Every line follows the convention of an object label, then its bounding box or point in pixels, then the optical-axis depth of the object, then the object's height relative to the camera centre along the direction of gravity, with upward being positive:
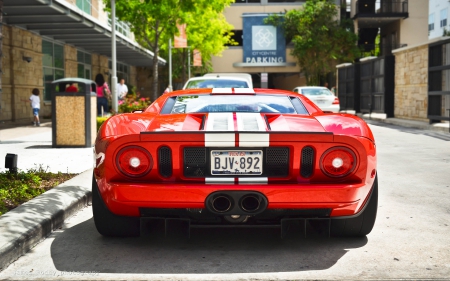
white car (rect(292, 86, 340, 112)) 23.94 +0.17
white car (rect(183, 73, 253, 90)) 13.15 +0.47
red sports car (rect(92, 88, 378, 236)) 4.23 -0.44
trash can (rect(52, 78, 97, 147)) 12.11 -0.22
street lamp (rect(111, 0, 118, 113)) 18.83 +0.69
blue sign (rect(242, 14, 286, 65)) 49.97 +4.81
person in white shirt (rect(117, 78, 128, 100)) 23.27 +0.51
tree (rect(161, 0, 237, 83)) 36.66 +4.03
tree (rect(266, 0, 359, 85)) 47.09 +4.97
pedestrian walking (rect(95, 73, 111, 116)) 19.97 +0.37
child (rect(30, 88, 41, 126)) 19.77 +0.05
